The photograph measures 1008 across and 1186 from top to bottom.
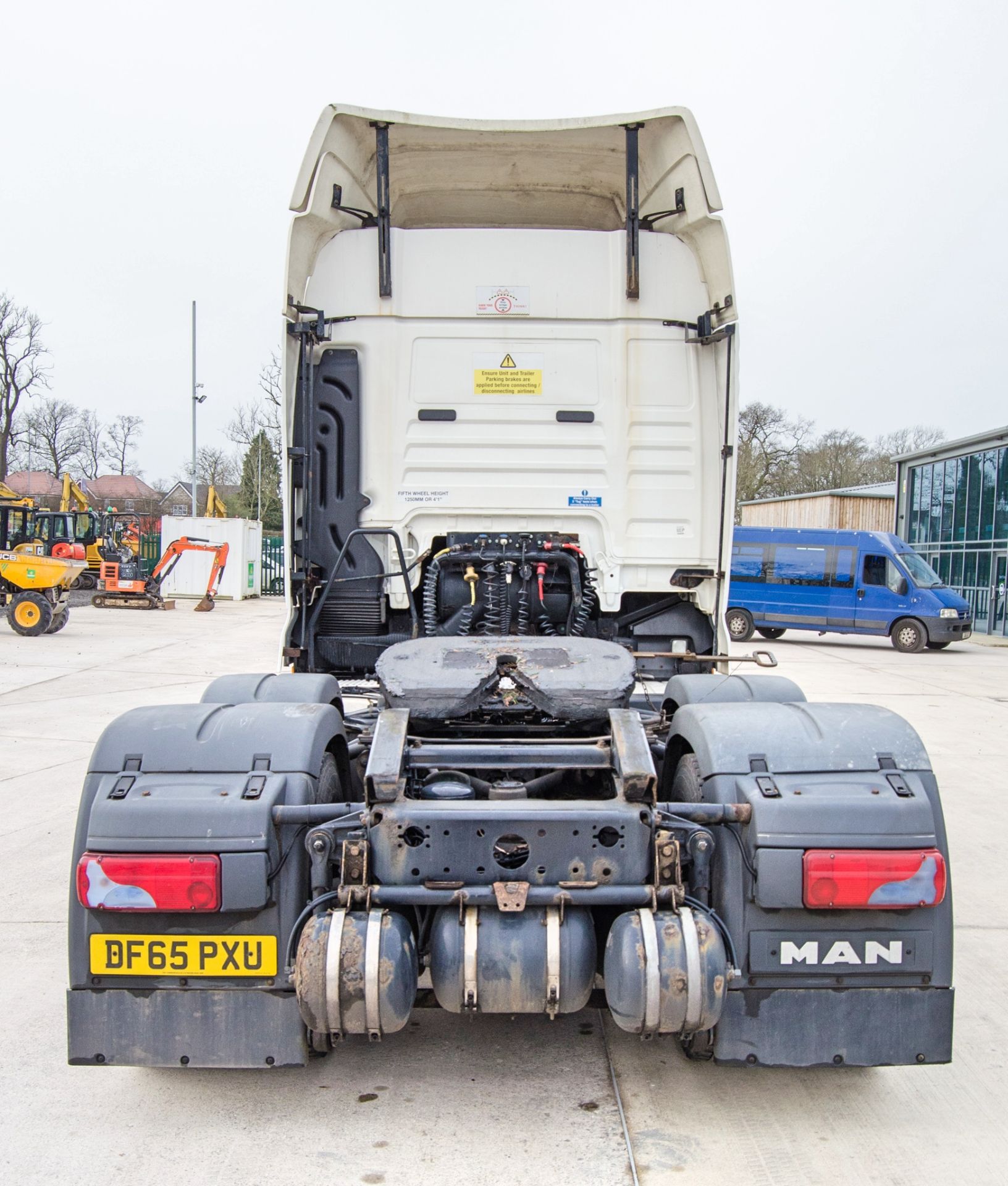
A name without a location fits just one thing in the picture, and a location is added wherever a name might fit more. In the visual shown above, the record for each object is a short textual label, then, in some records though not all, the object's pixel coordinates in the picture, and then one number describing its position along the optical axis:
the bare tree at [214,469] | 65.25
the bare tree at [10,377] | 51.19
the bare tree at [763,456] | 46.72
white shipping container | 30.06
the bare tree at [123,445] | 66.25
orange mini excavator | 25.98
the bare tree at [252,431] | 44.12
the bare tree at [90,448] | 62.25
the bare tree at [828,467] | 48.06
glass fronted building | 24.34
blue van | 18.75
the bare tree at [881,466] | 50.00
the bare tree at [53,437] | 58.47
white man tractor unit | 2.60
